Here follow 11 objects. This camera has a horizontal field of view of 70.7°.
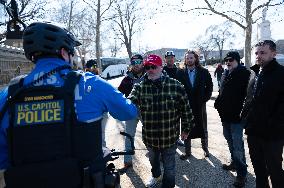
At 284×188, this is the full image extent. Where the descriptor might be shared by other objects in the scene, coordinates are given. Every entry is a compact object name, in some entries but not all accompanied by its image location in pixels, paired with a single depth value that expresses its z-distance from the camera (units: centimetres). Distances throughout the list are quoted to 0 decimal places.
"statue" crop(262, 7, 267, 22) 912
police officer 115
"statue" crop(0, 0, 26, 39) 385
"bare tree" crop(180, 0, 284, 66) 960
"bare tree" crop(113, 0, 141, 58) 2612
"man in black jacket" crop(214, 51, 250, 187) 286
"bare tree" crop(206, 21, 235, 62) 4631
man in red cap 243
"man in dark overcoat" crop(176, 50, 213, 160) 359
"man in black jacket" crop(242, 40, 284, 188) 224
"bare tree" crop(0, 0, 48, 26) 1417
